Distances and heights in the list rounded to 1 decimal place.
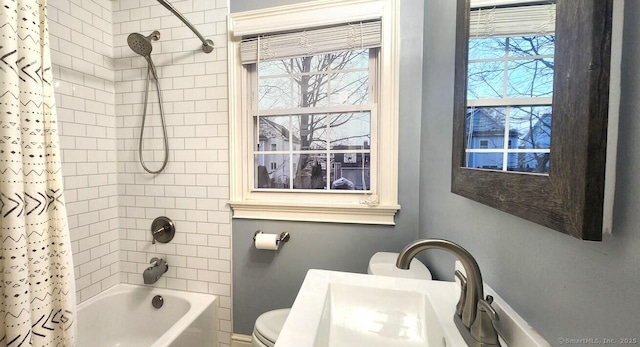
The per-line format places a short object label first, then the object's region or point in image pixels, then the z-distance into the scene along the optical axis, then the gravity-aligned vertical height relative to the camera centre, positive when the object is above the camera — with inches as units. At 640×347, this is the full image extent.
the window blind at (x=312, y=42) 52.7 +28.5
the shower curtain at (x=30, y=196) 32.1 -5.4
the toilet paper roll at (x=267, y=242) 55.8 -19.6
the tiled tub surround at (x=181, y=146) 61.4 +3.9
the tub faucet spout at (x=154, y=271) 62.1 -30.2
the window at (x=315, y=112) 53.5 +12.6
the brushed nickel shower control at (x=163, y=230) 65.1 -19.6
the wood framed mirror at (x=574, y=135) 13.0 +1.6
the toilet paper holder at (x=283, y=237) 58.0 -19.1
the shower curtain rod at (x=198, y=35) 50.3 +30.9
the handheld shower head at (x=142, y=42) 55.7 +29.0
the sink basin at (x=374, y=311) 24.7 -17.9
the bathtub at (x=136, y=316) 58.9 -42.4
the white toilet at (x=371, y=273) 41.9 -20.9
